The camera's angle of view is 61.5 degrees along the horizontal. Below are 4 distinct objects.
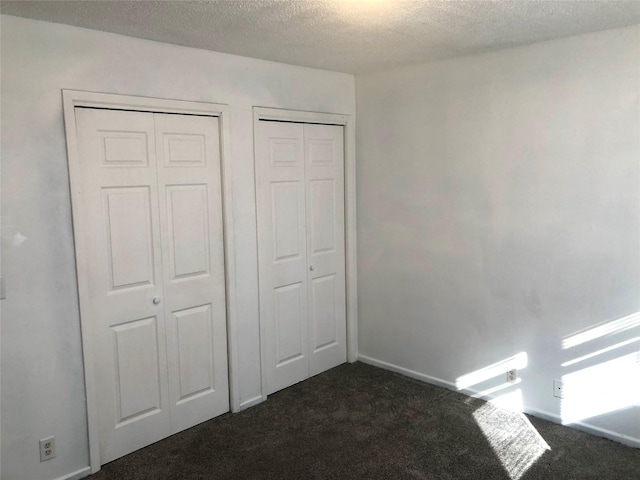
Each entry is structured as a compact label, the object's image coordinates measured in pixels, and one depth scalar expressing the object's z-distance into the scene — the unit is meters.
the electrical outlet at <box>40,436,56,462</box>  2.68
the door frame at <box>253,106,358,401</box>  3.69
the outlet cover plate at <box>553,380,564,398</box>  3.25
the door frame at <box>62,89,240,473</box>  2.68
